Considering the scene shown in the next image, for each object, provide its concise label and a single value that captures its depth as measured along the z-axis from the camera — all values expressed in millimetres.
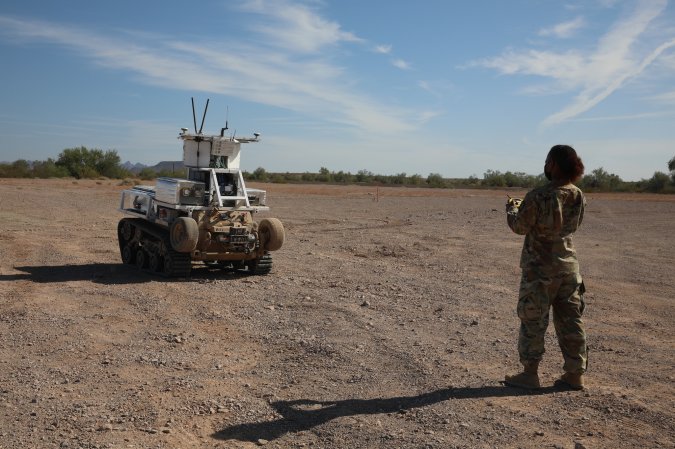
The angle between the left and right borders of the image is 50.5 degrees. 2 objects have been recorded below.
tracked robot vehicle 12203
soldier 6215
